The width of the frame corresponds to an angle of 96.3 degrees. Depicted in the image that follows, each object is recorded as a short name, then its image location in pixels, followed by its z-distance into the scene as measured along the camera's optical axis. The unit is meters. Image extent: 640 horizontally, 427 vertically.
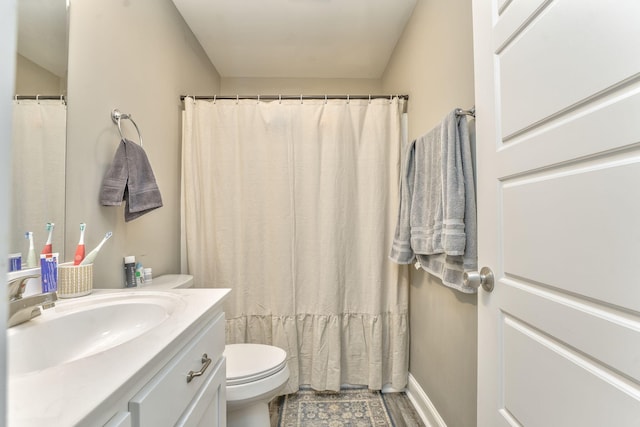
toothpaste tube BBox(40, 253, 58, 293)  0.86
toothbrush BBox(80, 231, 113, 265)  1.02
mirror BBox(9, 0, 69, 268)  0.85
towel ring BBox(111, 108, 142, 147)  1.29
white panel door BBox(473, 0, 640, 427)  0.46
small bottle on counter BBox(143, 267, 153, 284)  1.45
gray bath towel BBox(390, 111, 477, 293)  1.11
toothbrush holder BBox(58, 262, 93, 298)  0.96
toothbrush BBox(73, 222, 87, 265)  1.02
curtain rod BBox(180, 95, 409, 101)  1.91
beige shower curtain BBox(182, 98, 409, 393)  1.88
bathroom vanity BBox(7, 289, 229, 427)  0.43
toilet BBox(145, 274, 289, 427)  1.24
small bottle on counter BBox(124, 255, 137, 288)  1.34
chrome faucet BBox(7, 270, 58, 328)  0.71
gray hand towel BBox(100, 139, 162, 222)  1.21
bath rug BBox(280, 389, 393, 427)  1.61
